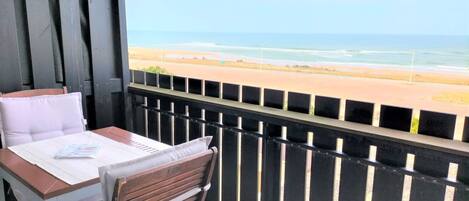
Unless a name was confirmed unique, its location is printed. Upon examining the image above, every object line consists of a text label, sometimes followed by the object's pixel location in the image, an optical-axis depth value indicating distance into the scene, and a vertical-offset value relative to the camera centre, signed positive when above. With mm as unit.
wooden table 1312 -575
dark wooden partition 2395 -76
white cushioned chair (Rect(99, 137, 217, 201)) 1092 -462
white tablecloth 1456 -567
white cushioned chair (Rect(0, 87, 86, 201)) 2096 -481
